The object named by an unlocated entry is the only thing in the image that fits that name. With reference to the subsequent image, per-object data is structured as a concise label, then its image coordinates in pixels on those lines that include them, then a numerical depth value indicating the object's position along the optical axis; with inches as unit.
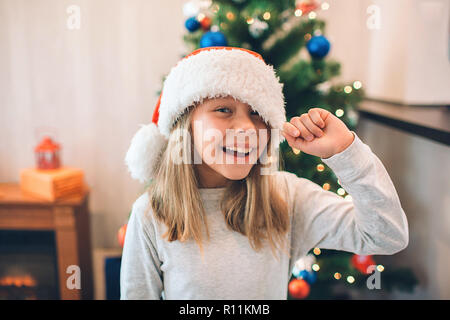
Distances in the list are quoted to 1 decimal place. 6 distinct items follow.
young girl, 27.4
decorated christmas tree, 45.3
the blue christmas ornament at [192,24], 48.5
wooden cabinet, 57.9
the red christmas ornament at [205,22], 49.8
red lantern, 60.4
